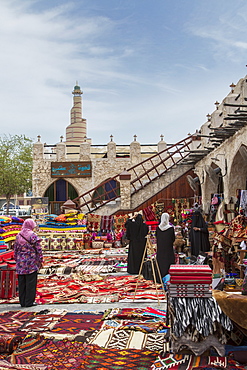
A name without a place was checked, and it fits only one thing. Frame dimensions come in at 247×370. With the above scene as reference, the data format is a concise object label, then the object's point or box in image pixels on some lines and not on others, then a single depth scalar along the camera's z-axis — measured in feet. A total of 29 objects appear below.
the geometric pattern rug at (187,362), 11.86
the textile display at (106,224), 51.75
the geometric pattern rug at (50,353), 12.60
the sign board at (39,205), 56.03
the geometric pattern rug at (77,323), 15.82
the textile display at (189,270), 13.37
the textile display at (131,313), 17.20
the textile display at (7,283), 23.29
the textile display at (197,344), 12.57
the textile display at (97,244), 50.03
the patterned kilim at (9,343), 13.56
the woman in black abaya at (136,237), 29.32
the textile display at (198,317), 12.64
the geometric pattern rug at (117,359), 12.27
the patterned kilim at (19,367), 11.69
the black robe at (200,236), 31.09
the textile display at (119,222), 52.29
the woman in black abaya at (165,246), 24.91
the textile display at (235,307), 12.50
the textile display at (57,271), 31.28
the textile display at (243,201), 28.24
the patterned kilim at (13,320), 16.41
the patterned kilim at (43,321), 16.02
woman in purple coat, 20.72
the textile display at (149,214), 51.47
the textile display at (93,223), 51.90
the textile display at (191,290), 13.10
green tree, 80.38
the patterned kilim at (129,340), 13.78
